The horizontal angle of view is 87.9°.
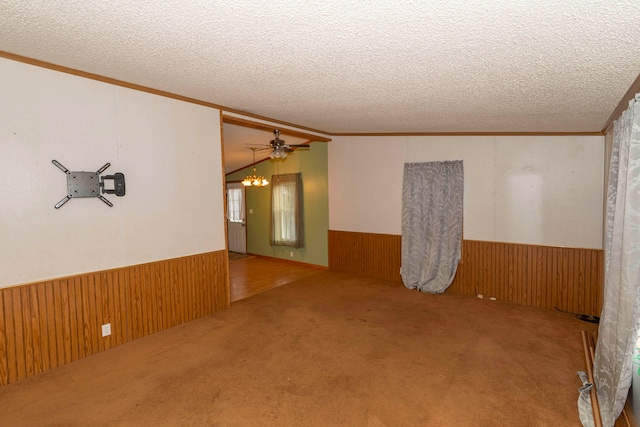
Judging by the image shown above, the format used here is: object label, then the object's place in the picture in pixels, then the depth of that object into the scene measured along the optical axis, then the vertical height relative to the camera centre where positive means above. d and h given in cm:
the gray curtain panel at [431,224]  493 -39
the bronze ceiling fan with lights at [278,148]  468 +75
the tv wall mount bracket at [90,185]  289 +18
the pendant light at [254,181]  628 +39
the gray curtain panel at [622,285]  200 -59
